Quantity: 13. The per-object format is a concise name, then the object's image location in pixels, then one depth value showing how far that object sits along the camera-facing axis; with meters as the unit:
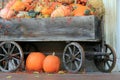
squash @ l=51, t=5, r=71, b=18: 6.86
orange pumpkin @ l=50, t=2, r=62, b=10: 7.11
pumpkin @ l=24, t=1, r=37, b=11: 7.29
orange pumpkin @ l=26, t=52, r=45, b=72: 7.05
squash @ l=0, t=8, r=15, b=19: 7.14
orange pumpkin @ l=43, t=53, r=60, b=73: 6.87
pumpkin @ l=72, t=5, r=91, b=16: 6.73
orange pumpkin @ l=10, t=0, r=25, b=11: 7.20
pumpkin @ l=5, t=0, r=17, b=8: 7.34
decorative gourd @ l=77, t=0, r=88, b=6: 7.26
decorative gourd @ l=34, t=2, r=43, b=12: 7.13
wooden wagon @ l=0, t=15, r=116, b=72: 6.66
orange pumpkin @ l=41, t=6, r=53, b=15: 7.01
